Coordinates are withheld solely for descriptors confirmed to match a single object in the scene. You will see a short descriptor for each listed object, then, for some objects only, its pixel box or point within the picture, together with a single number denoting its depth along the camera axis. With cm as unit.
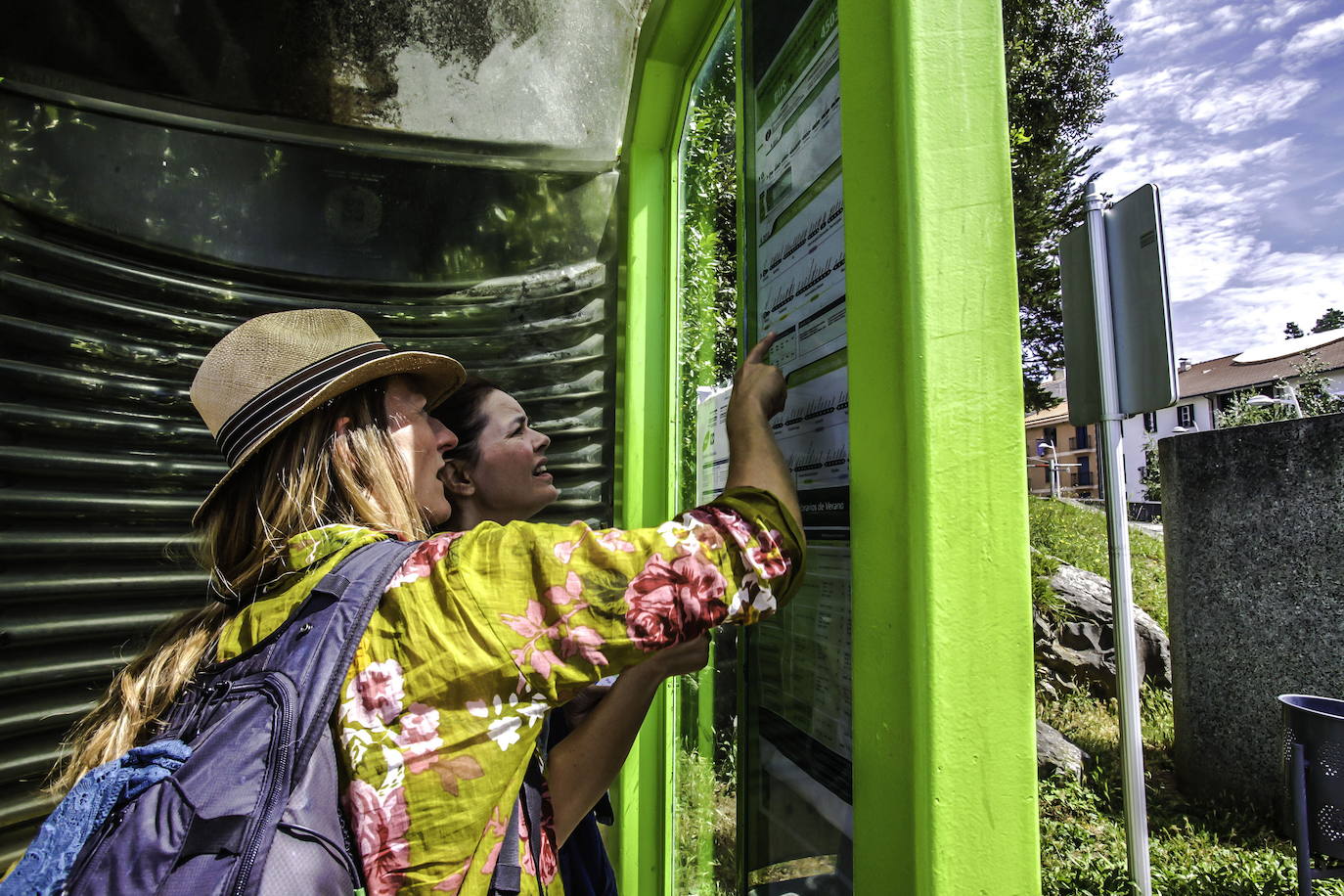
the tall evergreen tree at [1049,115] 850
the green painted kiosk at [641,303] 82
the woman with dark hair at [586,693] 121
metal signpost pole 272
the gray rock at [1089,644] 628
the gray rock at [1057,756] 470
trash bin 307
